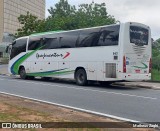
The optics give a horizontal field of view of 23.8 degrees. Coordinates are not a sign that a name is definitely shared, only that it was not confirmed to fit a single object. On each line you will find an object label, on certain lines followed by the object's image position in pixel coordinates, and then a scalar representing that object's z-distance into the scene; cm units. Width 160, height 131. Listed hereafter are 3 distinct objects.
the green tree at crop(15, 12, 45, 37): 5044
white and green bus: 1978
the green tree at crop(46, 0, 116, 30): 4528
